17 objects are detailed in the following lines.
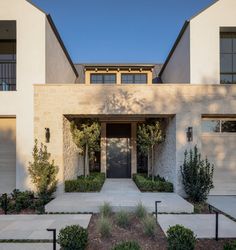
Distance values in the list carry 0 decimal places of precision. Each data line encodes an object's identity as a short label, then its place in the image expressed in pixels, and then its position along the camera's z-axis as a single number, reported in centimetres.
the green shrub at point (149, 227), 560
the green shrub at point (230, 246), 399
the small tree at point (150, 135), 1088
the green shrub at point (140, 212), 680
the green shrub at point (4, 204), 762
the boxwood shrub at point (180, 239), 447
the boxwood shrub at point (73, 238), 457
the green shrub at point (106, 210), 709
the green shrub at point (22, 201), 785
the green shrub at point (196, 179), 873
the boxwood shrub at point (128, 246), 411
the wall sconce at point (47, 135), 950
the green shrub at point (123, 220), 626
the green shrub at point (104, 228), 559
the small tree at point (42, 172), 893
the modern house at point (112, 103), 962
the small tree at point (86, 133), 1107
